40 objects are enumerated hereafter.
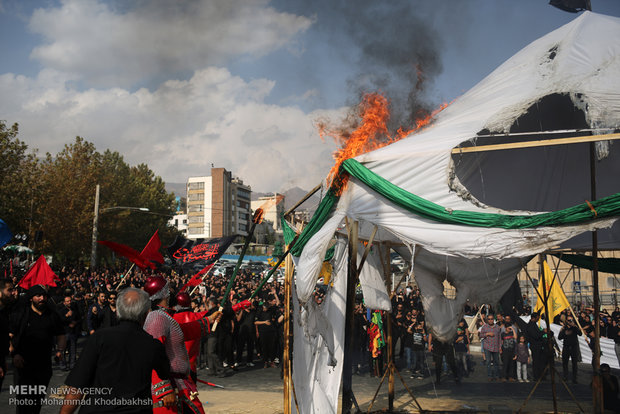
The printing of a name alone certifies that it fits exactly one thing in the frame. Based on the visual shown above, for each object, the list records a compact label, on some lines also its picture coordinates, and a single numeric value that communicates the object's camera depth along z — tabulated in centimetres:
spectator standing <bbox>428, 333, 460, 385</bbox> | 1352
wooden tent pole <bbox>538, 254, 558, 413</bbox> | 931
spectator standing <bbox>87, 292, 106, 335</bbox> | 1280
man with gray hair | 350
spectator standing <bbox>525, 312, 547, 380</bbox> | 1391
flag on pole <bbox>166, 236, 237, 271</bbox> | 1200
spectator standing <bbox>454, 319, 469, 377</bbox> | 1474
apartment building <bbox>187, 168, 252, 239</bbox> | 11081
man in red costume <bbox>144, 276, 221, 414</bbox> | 468
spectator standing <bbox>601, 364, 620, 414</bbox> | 973
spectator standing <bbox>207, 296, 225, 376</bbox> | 1423
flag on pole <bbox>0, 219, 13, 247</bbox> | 1128
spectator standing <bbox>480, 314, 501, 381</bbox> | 1449
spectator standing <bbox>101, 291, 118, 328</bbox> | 1281
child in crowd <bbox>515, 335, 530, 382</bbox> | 1428
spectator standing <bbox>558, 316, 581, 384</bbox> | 1444
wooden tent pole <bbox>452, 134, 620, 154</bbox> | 646
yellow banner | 1460
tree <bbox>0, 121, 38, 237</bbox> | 2695
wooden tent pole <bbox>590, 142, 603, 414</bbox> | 751
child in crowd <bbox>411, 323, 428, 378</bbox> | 1504
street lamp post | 2840
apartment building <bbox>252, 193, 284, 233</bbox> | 13930
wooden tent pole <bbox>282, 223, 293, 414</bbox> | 789
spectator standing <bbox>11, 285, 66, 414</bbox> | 678
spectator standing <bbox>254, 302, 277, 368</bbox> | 1577
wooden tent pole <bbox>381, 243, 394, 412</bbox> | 973
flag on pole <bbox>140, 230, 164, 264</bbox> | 910
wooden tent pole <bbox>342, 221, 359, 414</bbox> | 764
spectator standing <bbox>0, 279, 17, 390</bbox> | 631
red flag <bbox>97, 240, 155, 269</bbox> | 654
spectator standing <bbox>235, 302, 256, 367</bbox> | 1595
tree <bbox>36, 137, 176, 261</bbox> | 3403
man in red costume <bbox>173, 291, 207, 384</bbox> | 593
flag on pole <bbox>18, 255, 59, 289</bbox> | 1199
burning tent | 646
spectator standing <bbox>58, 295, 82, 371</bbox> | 1240
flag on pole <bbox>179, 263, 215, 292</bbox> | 735
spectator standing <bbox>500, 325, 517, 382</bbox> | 1427
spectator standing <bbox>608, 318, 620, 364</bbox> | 1408
